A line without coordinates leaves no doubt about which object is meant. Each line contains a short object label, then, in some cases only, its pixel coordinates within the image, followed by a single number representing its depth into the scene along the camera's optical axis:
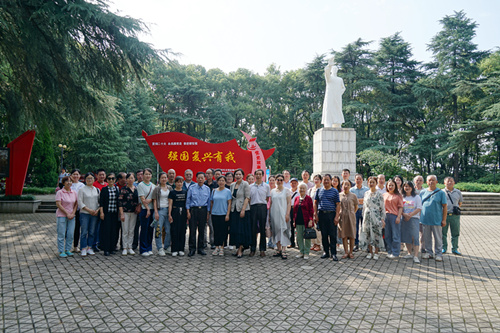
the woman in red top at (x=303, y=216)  4.99
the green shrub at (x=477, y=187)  16.13
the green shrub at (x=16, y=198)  10.72
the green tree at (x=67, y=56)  5.72
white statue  12.14
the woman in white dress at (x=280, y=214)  5.14
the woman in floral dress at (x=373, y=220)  5.12
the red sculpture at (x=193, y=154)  8.29
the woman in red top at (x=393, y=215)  5.14
